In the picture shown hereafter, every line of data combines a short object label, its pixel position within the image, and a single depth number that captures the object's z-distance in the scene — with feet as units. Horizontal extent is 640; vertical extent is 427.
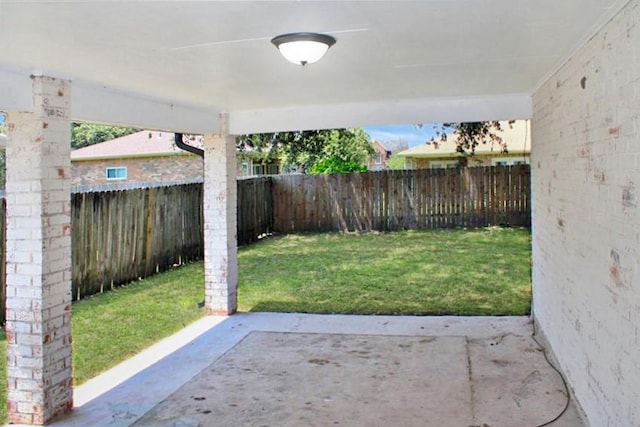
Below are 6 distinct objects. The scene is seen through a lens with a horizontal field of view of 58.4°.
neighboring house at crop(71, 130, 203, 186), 56.24
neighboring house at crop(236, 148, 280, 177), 57.29
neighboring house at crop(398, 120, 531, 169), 61.31
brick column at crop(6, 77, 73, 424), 11.89
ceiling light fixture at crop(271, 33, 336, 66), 9.84
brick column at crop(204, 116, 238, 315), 20.75
